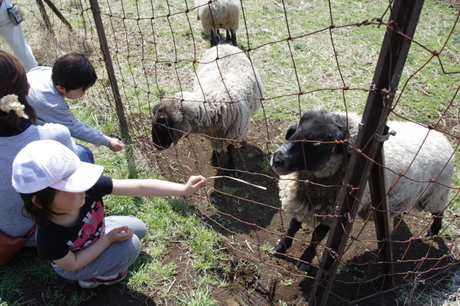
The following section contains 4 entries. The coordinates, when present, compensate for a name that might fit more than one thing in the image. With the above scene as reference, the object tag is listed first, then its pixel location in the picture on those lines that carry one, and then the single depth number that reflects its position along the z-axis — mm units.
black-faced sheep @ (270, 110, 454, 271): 2639
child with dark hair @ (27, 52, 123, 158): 2763
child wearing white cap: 1717
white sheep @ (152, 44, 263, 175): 3771
